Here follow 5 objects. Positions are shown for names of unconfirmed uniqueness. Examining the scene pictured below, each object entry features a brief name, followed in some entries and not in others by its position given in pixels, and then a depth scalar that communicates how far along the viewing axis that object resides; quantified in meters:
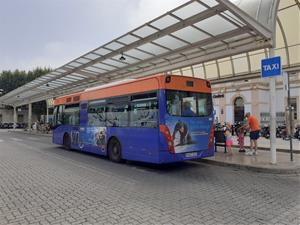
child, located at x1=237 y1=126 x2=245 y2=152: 10.15
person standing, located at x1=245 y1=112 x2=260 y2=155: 9.27
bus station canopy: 7.23
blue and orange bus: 6.94
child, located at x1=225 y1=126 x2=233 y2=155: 10.08
